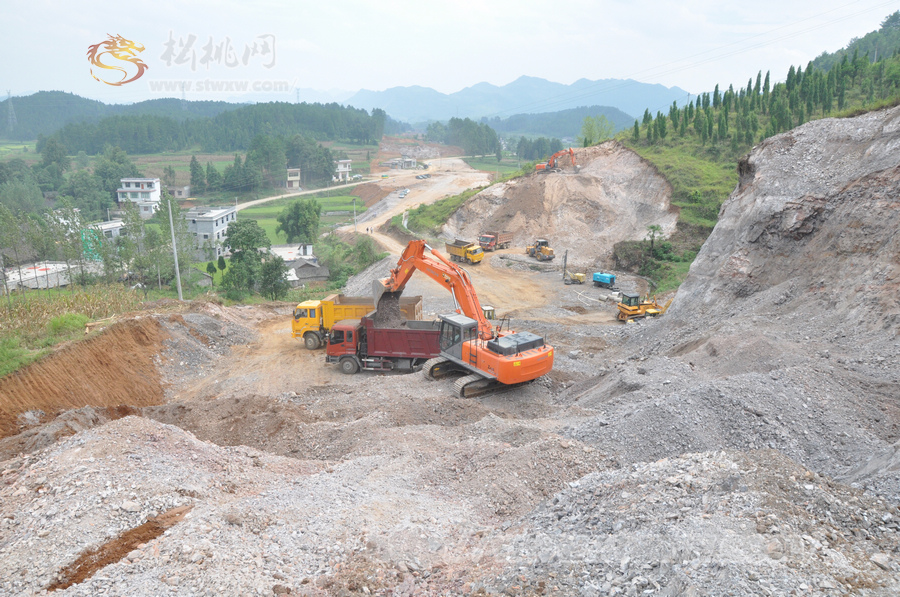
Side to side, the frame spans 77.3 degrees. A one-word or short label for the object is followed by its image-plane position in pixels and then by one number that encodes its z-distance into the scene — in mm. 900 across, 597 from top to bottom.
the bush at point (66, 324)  17859
